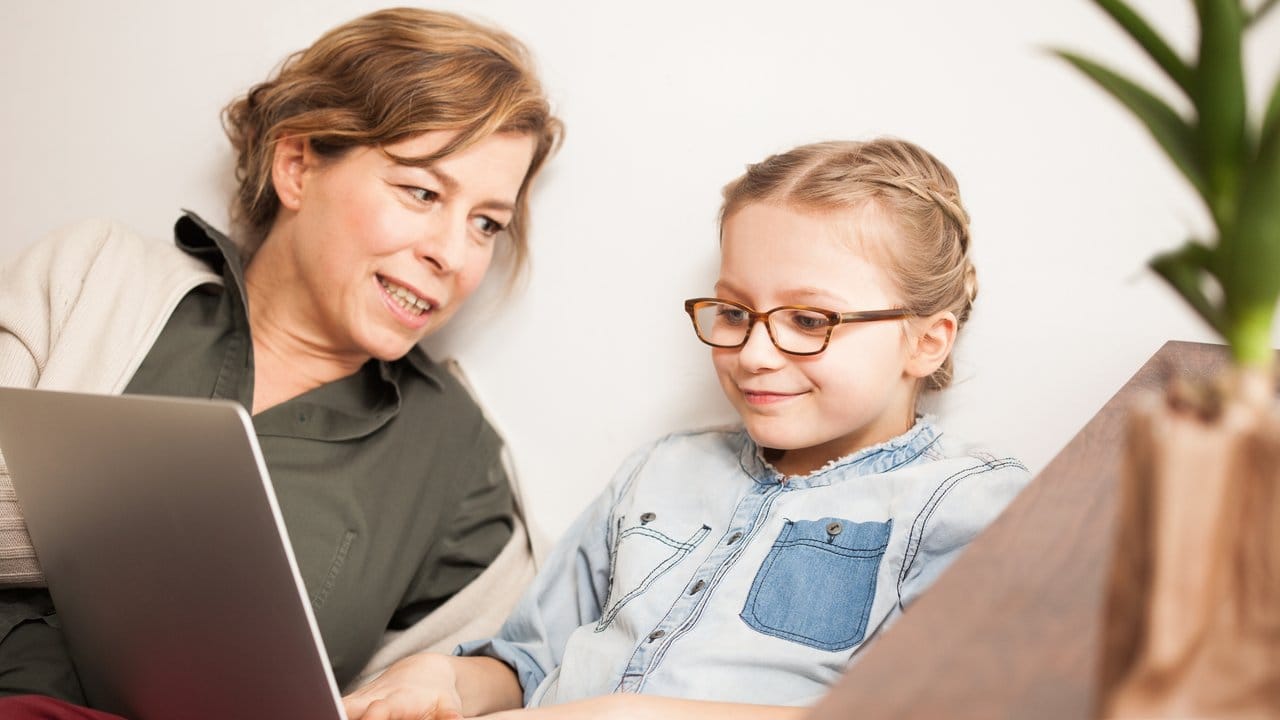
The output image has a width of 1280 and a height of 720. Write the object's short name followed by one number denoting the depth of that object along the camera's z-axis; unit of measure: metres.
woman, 1.41
